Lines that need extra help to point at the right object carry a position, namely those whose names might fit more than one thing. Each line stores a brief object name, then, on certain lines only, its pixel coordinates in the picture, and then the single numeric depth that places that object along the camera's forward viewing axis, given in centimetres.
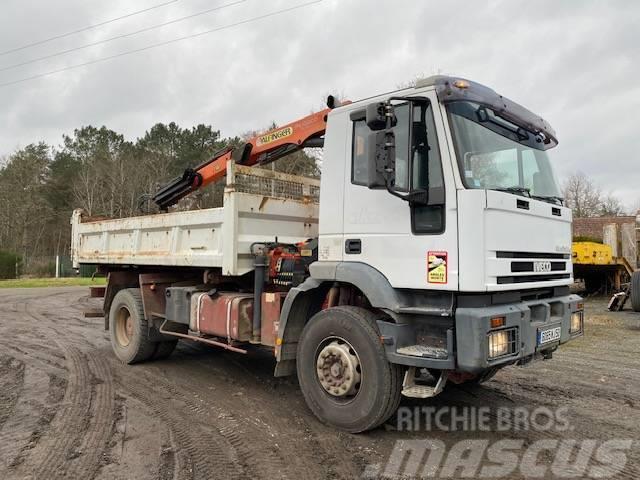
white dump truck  371
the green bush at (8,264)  3098
